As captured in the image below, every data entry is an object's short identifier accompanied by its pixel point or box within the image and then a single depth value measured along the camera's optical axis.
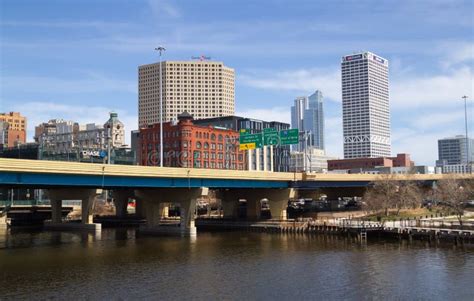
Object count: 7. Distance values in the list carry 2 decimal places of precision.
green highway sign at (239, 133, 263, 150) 113.12
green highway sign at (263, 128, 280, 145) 109.81
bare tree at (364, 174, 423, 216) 113.75
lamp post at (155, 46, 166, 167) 93.38
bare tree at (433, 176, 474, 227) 97.75
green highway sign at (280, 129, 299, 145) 107.19
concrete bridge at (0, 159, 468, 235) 71.44
